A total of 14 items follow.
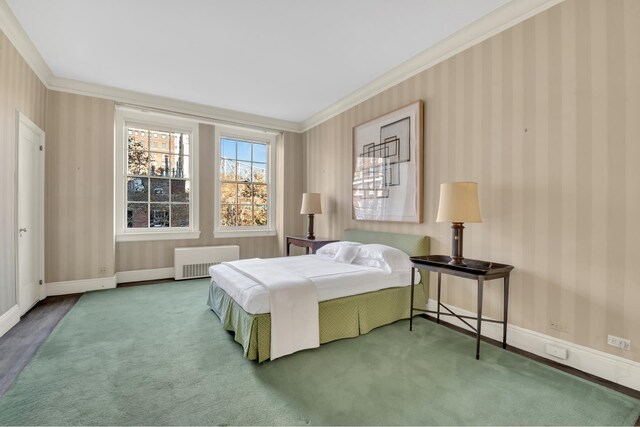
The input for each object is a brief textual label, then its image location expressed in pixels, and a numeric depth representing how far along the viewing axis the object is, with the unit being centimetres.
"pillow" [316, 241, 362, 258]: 374
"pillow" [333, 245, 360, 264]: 347
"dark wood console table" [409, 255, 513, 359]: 233
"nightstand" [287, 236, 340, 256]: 450
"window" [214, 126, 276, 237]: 548
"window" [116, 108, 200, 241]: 472
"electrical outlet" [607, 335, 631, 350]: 200
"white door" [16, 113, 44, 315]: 323
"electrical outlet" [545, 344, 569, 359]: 226
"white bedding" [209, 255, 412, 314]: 235
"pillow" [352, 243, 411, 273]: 317
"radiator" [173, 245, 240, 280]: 489
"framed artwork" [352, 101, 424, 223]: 347
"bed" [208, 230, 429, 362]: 229
